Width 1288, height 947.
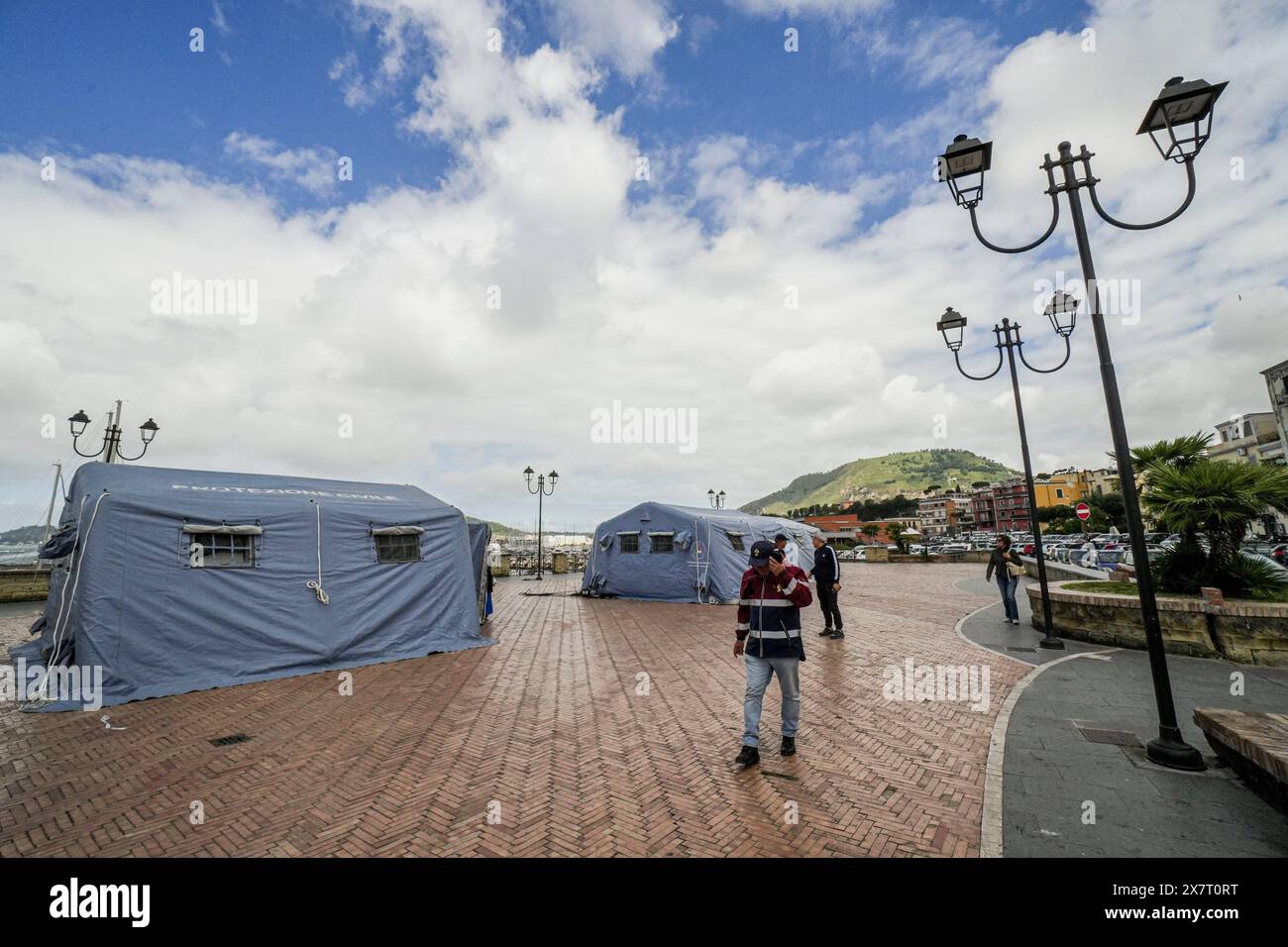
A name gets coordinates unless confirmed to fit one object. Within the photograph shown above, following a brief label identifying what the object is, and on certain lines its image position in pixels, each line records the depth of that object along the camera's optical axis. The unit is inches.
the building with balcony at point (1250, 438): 1840.6
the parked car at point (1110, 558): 794.3
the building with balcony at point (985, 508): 3715.6
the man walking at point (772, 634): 169.3
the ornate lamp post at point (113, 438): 520.4
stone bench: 125.2
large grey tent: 256.8
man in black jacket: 355.3
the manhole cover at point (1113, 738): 171.3
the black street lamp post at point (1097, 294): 155.2
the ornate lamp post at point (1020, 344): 293.6
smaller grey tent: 591.5
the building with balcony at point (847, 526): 3074.3
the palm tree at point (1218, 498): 286.5
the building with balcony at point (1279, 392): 1536.7
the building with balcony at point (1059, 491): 3437.5
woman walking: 389.4
